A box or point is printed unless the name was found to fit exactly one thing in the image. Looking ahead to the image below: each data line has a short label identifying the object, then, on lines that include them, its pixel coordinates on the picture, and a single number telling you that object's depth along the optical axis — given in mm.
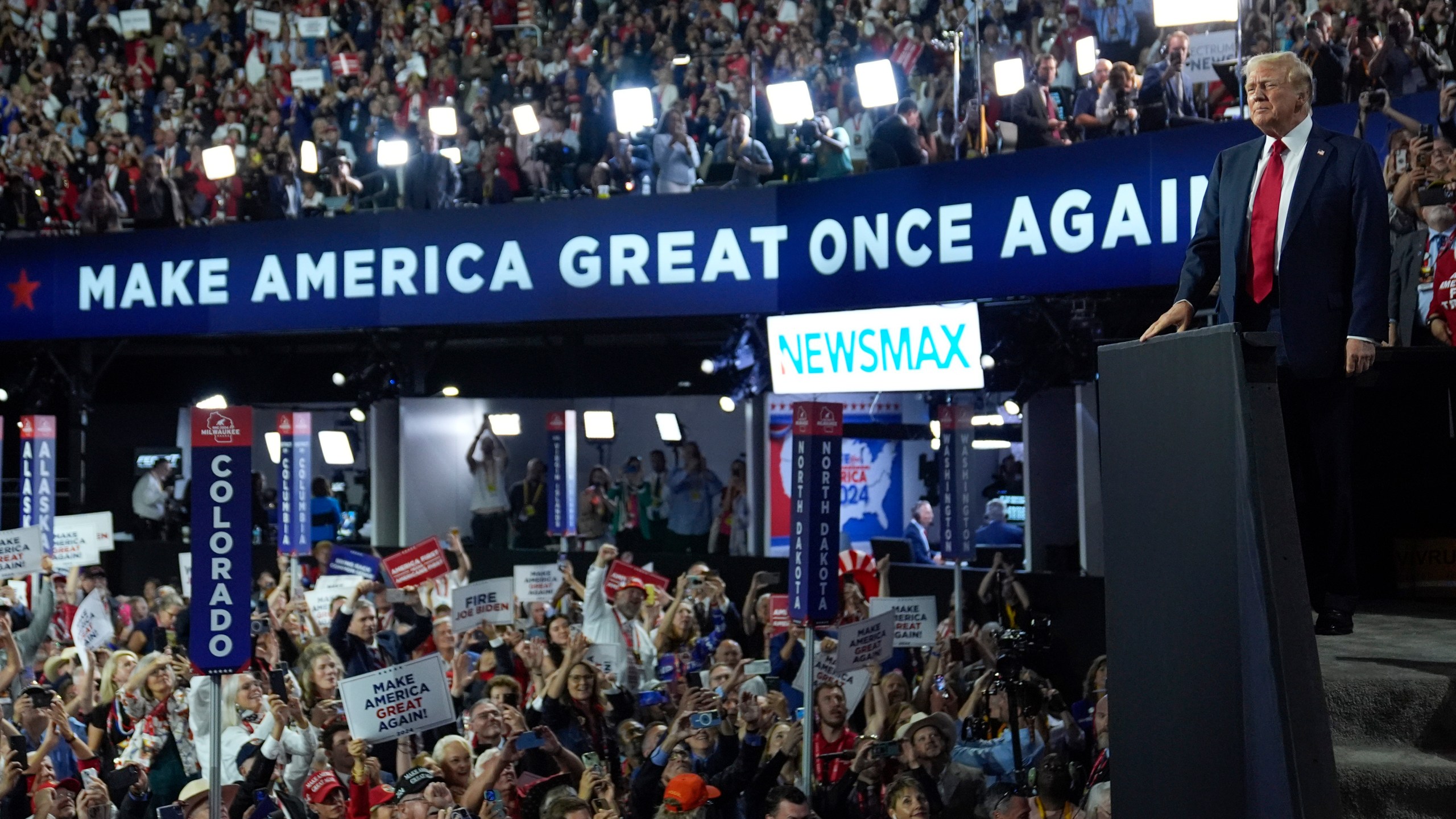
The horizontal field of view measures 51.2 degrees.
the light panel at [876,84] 12016
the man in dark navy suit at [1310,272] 3562
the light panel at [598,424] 18328
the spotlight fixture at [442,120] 15078
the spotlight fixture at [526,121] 14484
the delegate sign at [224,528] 7137
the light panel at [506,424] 19047
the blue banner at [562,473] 16016
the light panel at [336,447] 19656
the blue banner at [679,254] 10586
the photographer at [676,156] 13680
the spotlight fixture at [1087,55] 10727
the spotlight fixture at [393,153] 15172
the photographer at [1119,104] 10508
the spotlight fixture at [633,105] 13547
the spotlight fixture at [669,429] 18156
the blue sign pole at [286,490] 14422
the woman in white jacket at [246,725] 8227
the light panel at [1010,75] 11000
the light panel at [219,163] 15758
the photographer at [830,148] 12820
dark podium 2795
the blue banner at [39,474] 14109
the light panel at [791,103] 12359
